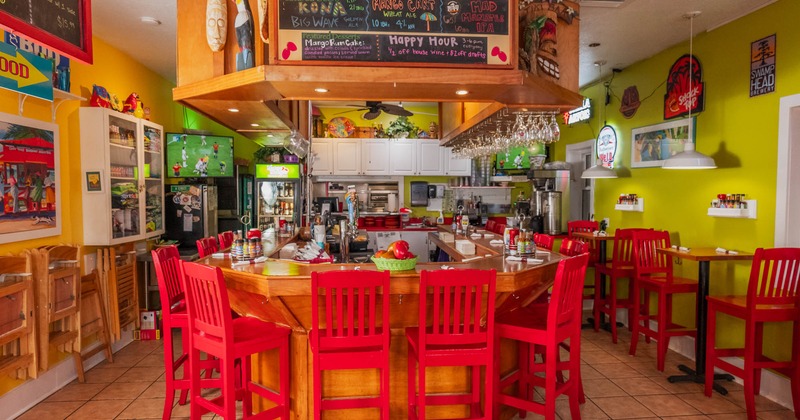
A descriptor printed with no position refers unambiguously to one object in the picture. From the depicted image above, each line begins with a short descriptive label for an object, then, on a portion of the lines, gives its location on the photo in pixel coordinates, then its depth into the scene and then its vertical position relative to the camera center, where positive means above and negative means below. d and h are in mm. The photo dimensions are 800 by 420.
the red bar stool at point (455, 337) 2510 -846
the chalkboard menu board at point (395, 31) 2707 +966
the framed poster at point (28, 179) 3434 +93
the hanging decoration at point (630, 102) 5730 +1140
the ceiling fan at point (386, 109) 6395 +1165
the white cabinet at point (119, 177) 4336 +149
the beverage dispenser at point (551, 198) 7145 -107
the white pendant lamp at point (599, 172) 5559 +237
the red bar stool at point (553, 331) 2760 -871
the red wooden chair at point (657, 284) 4258 -890
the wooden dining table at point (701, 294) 3764 -887
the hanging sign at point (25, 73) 3350 +916
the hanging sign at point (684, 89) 4699 +1095
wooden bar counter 2828 -780
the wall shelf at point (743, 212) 4000 -183
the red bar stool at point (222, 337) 2604 -884
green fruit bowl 2934 -469
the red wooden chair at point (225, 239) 4426 -484
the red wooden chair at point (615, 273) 5027 -930
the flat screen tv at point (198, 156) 6129 +484
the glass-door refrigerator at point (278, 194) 7070 -43
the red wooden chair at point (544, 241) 4250 -474
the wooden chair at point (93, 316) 4145 -1161
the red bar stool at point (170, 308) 3180 -861
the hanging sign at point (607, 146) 6180 +634
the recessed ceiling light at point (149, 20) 4188 +1583
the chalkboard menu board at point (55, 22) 1904 +767
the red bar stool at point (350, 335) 2447 -816
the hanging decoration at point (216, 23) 2844 +1048
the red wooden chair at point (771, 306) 3268 -852
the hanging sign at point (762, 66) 3861 +1085
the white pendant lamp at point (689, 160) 3912 +270
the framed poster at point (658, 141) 4875 +574
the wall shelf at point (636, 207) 5605 -190
